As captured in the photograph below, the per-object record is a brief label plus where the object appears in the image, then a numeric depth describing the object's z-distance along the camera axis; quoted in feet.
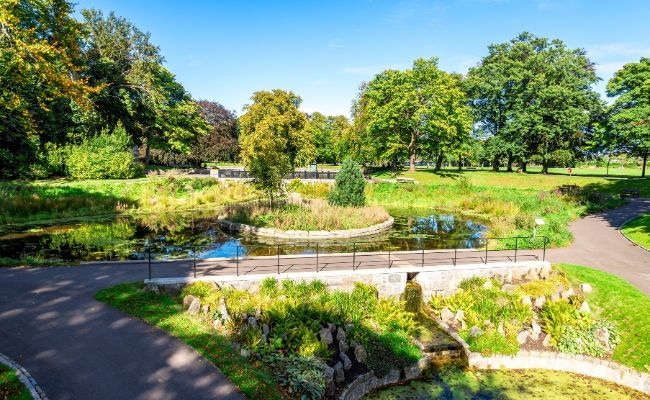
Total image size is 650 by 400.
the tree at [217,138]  243.19
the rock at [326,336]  38.97
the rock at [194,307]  40.11
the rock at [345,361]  36.76
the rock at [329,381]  32.78
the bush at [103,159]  128.77
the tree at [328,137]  255.68
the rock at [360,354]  37.99
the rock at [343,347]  38.53
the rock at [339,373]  34.94
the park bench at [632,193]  128.16
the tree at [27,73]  49.60
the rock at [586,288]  51.08
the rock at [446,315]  48.44
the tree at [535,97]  169.17
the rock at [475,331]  43.75
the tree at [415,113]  172.45
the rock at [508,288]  52.54
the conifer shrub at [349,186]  99.50
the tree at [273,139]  90.43
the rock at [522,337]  43.03
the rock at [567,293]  50.57
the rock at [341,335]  39.93
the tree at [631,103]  86.12
